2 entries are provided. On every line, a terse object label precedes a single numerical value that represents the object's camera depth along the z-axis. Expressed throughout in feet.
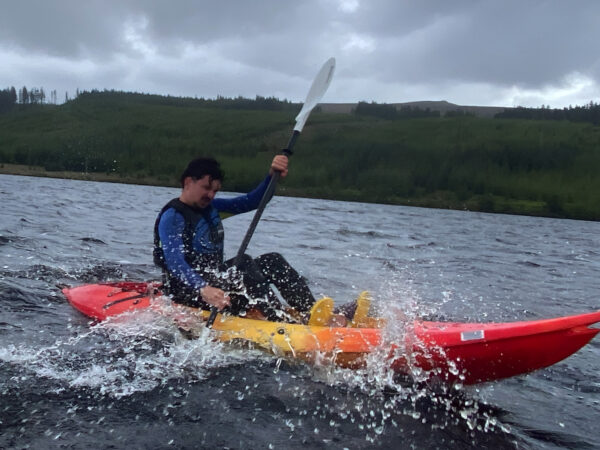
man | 16.06
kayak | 12.03
